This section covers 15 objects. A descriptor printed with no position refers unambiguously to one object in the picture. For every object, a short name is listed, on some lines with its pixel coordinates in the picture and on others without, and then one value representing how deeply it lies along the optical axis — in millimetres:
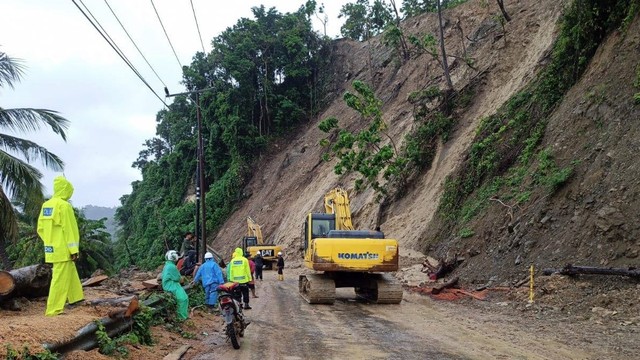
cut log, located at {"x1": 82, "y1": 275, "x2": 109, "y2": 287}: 11203
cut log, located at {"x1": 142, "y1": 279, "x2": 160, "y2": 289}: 11320
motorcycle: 8461
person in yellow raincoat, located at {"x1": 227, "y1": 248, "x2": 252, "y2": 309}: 12180
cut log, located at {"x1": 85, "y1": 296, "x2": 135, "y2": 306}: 8500
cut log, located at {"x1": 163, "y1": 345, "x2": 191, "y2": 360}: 7584
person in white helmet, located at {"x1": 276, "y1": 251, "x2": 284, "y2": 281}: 24561
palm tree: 15133
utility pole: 25445
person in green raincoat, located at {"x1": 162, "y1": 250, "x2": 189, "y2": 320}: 9875
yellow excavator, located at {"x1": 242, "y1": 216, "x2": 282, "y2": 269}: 32656
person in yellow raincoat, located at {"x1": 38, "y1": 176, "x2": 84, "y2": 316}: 7434
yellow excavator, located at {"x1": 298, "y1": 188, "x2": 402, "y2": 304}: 14460
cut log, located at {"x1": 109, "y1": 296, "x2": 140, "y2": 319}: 7601
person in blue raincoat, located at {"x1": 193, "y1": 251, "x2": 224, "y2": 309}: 10719
